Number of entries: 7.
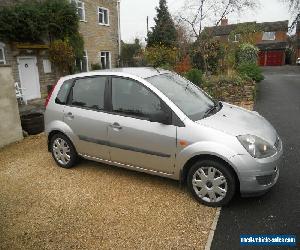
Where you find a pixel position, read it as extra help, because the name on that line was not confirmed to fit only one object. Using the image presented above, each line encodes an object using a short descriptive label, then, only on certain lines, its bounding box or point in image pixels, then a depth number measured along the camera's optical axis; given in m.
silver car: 4.26
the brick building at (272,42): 45.97
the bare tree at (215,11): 15.82
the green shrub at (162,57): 19.34
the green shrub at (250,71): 14.31
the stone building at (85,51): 14.45
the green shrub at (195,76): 12.42
